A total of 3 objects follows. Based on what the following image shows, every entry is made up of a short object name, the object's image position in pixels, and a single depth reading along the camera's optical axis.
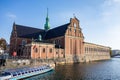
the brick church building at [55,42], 34.42
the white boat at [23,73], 15.47
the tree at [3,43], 46.51
